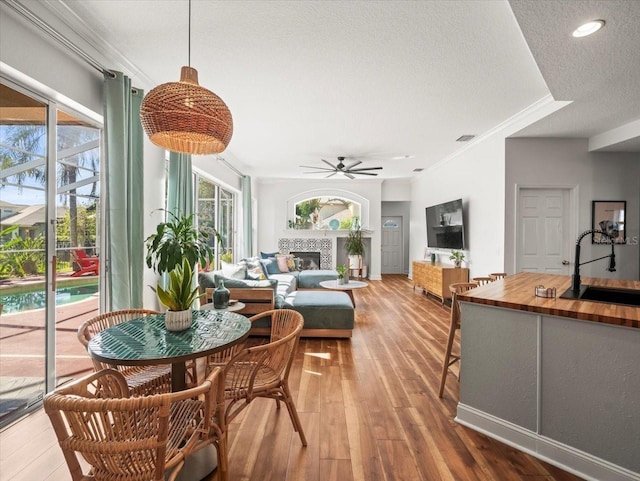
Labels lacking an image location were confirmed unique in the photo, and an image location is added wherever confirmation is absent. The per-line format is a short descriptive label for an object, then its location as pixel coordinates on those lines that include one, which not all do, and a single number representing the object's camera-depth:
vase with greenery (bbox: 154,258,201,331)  1.80
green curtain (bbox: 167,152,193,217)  3.44
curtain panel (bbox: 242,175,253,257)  7.33
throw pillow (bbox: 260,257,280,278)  6.44
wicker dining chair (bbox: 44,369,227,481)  1.01
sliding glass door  2.07
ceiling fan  5.93
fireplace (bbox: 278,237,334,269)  8.75
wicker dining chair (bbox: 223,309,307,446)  1.70
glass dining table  1.42
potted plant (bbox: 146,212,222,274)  1.89
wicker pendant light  1.55
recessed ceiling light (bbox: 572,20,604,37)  2.03
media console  5.66
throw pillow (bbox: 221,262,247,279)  4.40
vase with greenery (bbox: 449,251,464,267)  5.74
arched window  8.91
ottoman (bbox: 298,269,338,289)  6.29
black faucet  2.23
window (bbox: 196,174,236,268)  5.40
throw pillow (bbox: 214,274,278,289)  3.75
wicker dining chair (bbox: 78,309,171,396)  1.79
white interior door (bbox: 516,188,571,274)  4.60
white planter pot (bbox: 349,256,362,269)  8.65
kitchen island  1.62
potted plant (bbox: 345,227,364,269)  8.55
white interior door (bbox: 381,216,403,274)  10.40
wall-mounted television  5.78
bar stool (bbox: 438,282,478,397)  2.49
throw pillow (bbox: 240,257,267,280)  5.23
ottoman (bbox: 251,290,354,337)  3.85
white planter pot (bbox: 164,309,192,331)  1.80
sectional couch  3.73
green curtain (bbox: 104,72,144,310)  2.55
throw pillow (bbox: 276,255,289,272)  6.74
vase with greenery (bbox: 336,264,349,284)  5.15
